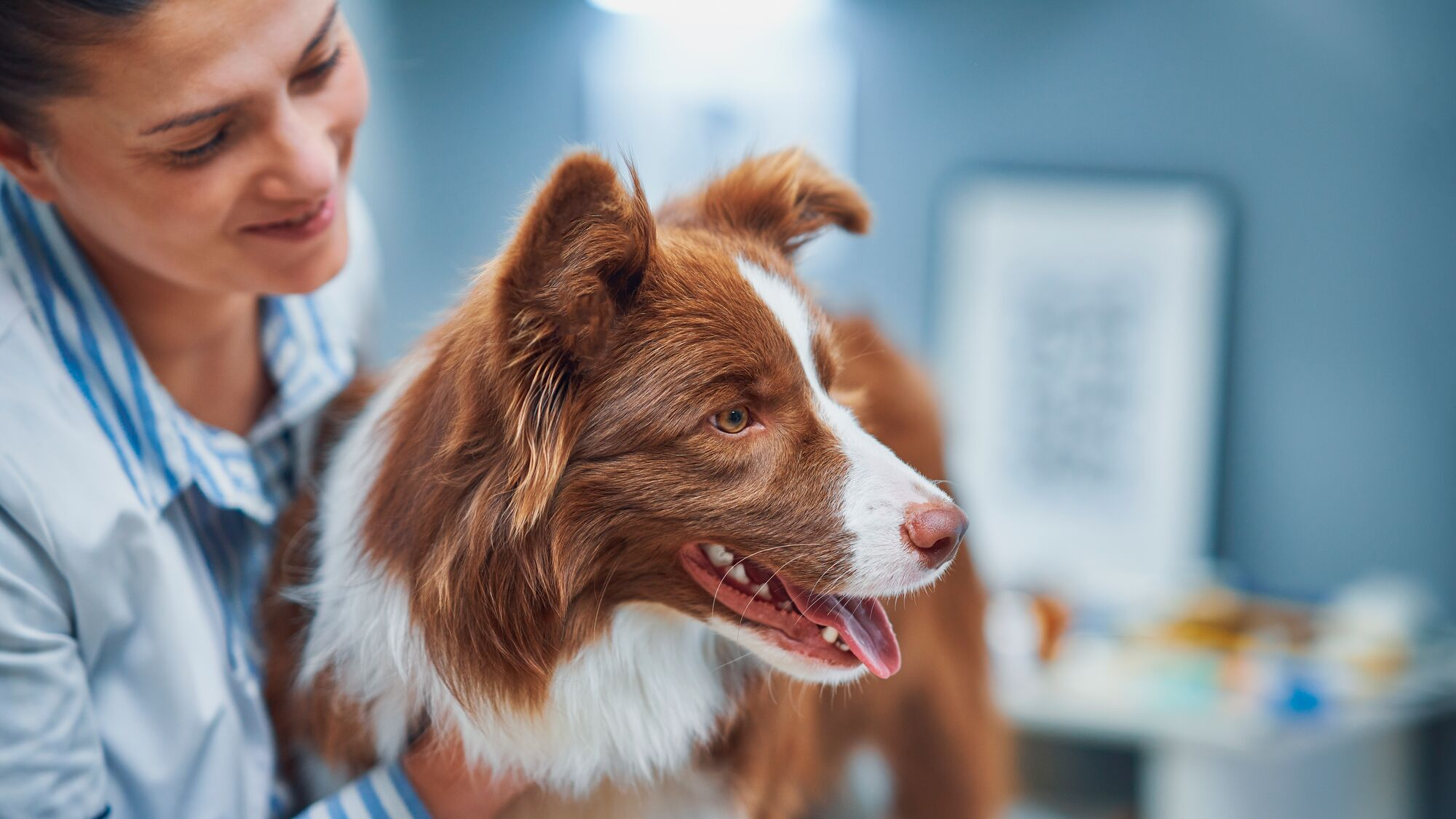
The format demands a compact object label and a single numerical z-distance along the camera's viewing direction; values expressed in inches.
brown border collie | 39.4
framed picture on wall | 124.0
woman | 39.1
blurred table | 95.0
